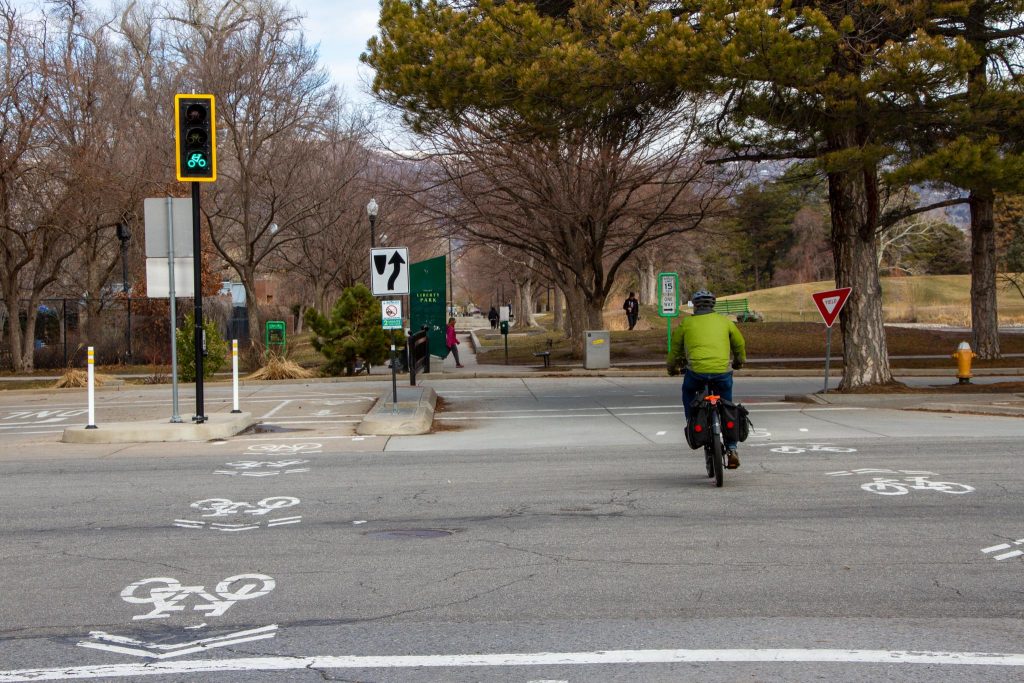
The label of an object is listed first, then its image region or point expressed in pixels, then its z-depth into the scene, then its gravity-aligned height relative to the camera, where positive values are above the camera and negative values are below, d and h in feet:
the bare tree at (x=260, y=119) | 110.01 +22.71
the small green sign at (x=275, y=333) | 124.36 -0.52
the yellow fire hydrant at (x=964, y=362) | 78.79 -3.52
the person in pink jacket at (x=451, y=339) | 118.42 -1.55
